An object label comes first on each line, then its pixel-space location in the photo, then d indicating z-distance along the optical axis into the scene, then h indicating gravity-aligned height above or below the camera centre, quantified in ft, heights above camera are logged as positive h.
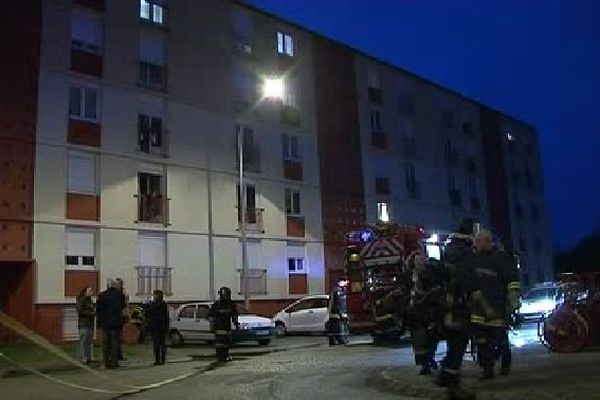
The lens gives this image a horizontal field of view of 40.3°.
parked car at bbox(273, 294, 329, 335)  95.71 +0.24
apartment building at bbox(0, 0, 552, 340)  92.73 +23.44
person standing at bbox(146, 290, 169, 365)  62.90 +0.03
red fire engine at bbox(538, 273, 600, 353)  46.26 -0.88
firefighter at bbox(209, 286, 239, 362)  62.90 +0.17
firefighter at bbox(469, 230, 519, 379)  32.73 +0.70
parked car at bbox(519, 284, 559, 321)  101.09 +0.99
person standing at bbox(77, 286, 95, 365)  63.67 +0.29
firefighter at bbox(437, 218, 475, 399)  30.07 +0.13
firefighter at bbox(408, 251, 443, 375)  33.22 +0.03
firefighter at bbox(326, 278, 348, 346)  76.74 -0.08
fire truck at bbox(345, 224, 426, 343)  69.72 +3.75
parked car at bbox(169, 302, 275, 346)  81.87 -0.54
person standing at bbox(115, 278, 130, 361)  61.72 +0.96
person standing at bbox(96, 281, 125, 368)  60.59 +0.26
